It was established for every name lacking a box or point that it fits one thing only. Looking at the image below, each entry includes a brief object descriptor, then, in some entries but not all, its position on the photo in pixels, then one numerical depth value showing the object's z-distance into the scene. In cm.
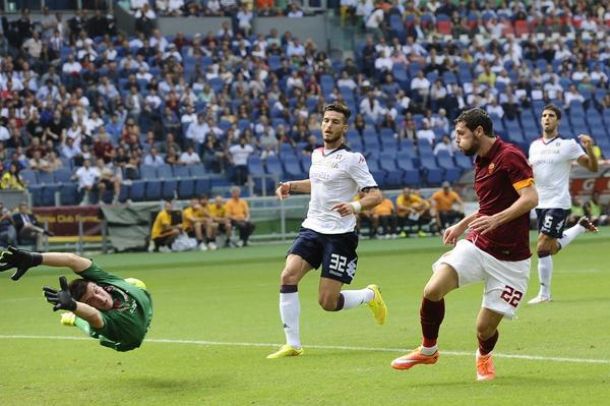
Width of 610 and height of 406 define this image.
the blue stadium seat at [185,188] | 3772
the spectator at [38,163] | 3622
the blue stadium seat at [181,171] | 3816
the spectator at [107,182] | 3600
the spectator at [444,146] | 4347
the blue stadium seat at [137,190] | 3691
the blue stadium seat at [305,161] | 4007
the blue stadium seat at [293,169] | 3978
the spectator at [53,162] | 3650
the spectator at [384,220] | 3734
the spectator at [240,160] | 3938
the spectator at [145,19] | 4469
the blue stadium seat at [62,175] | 3641
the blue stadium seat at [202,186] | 3812
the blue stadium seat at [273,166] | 3975
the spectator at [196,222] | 3497
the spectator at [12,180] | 3469
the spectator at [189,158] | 3884
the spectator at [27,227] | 3303
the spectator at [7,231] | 3269
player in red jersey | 1083
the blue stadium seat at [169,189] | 3734
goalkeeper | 1112
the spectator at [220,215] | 3538
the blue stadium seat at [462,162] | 4362
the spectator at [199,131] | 3997
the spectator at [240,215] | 3562
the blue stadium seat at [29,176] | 3575
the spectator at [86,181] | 3584
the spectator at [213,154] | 3962
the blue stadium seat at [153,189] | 3709
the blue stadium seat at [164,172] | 3778
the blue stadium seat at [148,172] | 3753
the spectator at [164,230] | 3456
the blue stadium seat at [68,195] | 3588
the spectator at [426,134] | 4372
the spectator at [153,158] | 3794
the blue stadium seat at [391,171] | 4162
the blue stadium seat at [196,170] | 3862
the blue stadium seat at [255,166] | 3953
